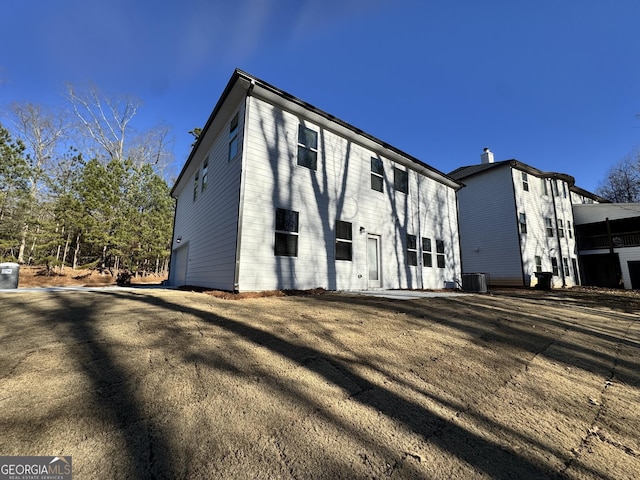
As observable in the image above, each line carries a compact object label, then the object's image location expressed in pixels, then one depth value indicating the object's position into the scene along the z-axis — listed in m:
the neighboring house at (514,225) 17.59
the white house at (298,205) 7.18
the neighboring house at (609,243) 20.42
